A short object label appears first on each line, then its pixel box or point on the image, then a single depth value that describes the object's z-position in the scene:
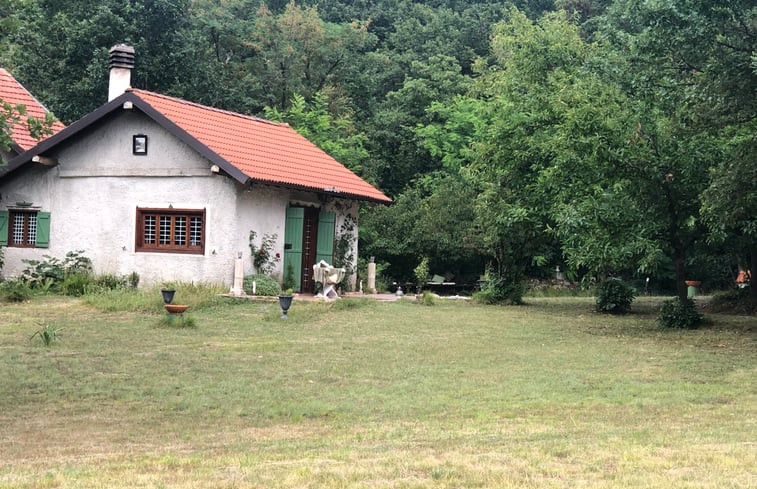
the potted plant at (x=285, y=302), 19.50
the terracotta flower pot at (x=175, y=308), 18.06
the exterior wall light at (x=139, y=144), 24.12
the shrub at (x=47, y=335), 15.11
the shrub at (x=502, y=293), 27.31
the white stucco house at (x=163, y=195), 23.27
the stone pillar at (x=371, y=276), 27.69
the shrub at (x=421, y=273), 30.56
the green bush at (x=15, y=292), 21.80
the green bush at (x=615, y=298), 25.00
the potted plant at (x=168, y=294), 19.27
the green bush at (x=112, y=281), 23.59
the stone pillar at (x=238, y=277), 22.48
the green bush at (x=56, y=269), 24.17
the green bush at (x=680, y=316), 20.23
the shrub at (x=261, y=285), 22.89
